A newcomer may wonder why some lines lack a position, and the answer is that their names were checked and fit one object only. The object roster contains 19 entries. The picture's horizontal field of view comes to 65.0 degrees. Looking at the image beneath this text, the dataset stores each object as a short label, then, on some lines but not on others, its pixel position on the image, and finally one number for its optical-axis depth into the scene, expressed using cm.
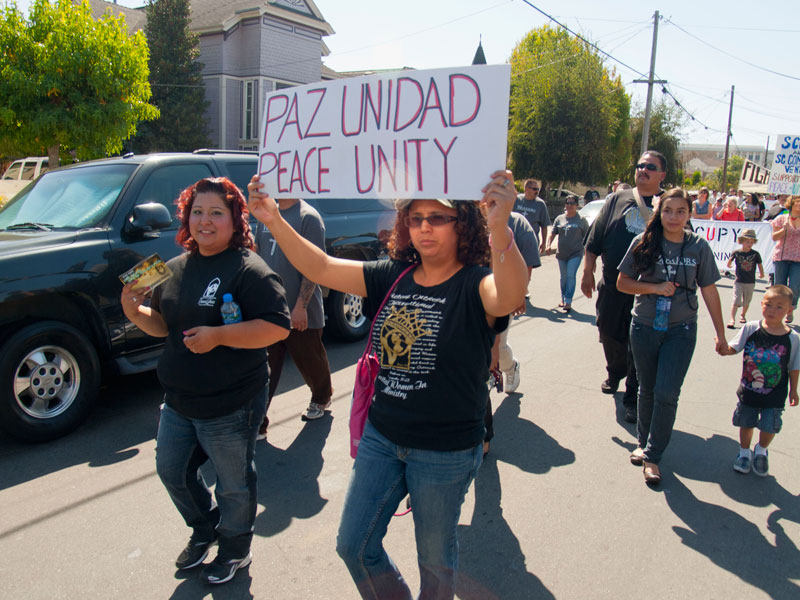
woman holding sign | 215
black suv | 427
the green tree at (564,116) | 3039
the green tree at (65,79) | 1328
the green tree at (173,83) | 2884
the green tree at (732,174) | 7212
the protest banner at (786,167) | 1062
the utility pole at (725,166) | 4566
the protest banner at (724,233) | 1036
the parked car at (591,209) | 1764
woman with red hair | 272
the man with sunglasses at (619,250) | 494
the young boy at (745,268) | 898
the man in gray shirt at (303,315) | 448
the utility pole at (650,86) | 2822
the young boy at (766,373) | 419
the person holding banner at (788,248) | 802
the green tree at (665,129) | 4431
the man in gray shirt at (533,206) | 1009
